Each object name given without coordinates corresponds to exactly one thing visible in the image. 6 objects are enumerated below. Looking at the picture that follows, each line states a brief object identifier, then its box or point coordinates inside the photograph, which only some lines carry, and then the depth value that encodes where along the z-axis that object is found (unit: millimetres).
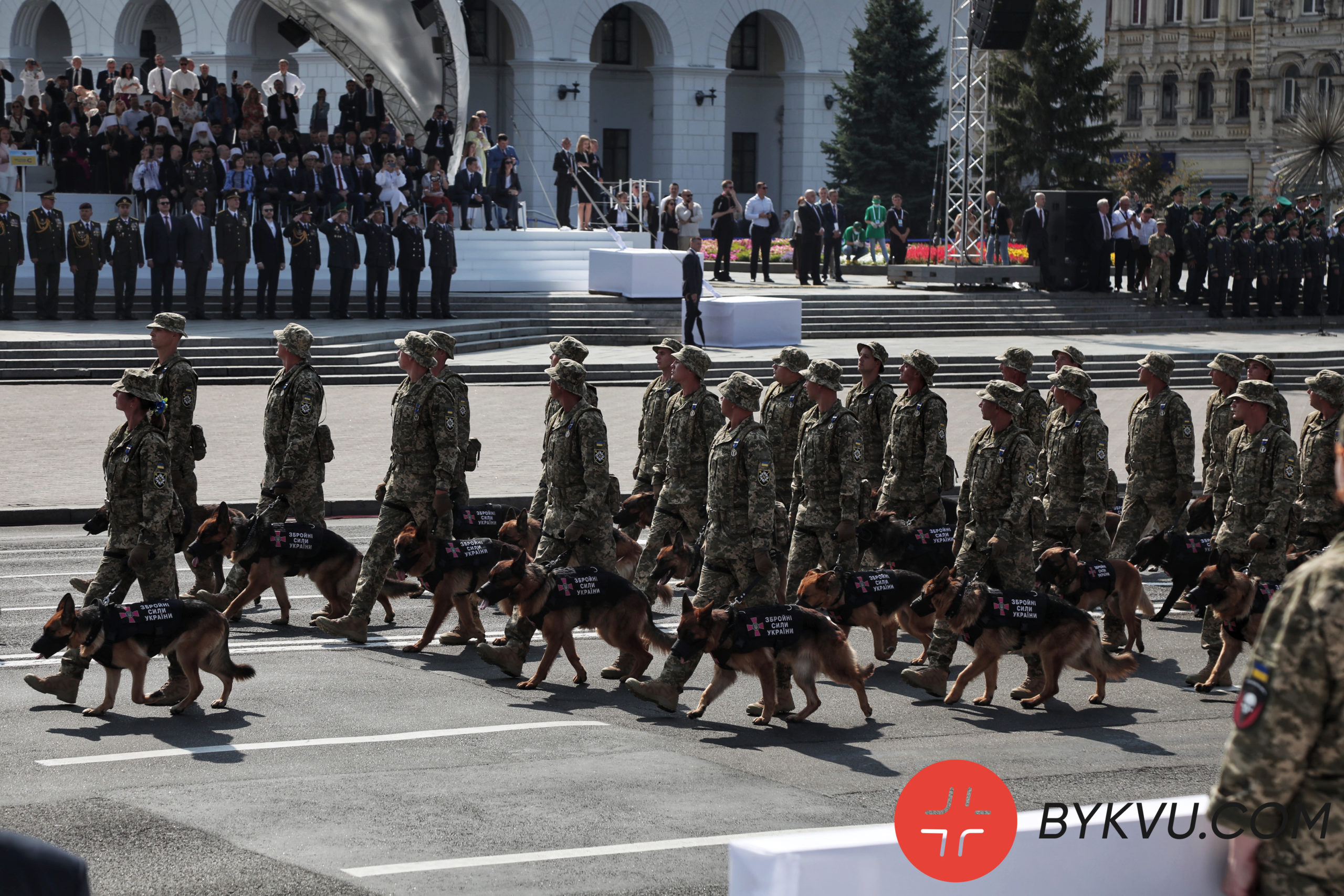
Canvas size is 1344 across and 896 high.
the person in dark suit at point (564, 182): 39969
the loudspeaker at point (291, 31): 40344
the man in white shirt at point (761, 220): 38125
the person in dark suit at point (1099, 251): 36688
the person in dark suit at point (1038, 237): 36750
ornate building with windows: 78062
